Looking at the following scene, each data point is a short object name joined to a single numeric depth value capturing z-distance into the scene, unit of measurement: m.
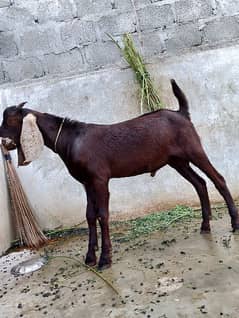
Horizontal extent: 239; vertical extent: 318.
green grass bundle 3.85
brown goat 2.83
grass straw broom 3.80
